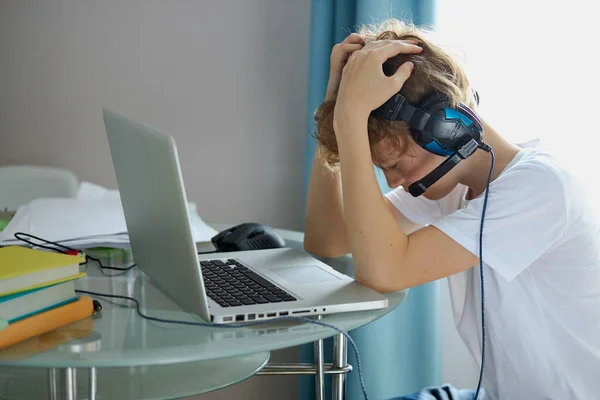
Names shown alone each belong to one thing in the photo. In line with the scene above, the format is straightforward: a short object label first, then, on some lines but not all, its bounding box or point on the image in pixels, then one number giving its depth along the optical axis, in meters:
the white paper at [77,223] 1.46
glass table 0.93
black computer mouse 1.43
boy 1.16
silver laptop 0.99
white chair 2.15
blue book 0.96
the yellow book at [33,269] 0.98
